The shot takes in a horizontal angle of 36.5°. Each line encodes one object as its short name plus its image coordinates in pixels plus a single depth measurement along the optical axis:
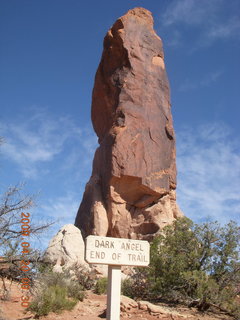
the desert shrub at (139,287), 14.74
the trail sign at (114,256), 5.88
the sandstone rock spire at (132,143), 21.50
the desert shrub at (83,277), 17.27
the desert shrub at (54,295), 9.85
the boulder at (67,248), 18.31
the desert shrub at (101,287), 16.11
